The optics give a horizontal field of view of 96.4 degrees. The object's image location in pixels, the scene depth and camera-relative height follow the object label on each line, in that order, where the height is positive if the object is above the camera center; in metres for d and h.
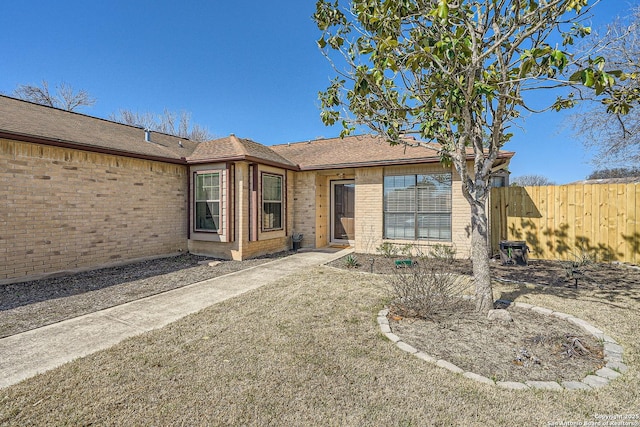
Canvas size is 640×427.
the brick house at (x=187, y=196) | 6.47 +0.54
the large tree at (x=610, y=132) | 10.01 +3.16
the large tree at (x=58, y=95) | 19.11 +8.34
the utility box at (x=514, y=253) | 7.77 -1.16
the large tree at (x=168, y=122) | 25.02 +8.32
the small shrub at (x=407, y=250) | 9.14 -1.22
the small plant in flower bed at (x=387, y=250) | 9.15 -1.22
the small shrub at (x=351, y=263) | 7.70 -1.36
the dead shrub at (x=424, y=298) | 4.17 -1.29
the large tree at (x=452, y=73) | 3.31 +1.93
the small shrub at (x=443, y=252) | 8.26 -1.21
